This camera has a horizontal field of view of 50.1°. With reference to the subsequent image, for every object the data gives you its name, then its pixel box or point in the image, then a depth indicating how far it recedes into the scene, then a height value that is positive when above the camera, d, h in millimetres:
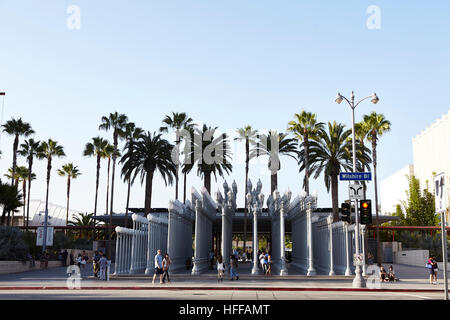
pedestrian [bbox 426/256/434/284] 24453 -1985
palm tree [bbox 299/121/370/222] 42094 +6561
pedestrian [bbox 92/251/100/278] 26148 -1898
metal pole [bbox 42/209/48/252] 38381 -810
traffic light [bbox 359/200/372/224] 19625 +710
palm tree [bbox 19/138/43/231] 64938 +10598
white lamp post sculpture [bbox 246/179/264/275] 27922 +1768
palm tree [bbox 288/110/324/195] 43625 +9477
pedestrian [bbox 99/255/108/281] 24094 -1847
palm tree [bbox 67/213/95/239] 73094 +1099
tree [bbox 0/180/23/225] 42969 +2836
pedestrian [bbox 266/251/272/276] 26425 -1947
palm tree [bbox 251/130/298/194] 48500 +8158
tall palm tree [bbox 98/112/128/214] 55188 +11938
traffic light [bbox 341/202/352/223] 19906 +753
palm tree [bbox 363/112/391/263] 47562 +10105
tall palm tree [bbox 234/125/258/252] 53400 +10609
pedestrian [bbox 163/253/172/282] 22630 -1660
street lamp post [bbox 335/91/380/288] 20522 +2926
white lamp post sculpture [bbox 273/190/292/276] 26939 -679
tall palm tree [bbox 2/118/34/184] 56781 +11748
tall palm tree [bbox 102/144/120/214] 65812 +10353
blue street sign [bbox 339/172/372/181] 20516 +2282
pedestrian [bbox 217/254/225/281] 23859 -1813
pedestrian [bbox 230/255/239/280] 25125 -2026
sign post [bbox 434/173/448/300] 11073 +708
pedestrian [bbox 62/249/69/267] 44266 -2482
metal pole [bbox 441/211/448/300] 11159 -339
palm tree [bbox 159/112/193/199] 54094 +11994
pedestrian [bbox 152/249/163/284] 22328 -1678
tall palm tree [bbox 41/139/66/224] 68688 +11170
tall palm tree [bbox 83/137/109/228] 65875 +11138
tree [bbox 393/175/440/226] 65000 +2786
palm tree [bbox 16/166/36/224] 78875 +8906
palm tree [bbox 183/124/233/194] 48531 +7597
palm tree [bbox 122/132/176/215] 47406 +6837
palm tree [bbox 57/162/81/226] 83250 +9845
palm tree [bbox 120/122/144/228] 54778 +11025
